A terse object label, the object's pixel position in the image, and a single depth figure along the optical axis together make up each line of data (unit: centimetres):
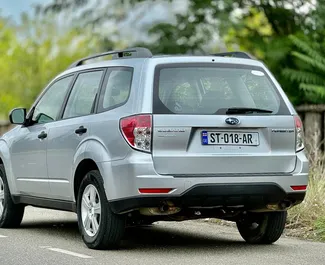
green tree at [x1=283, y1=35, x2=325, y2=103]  2294
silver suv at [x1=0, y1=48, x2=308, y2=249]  1234
